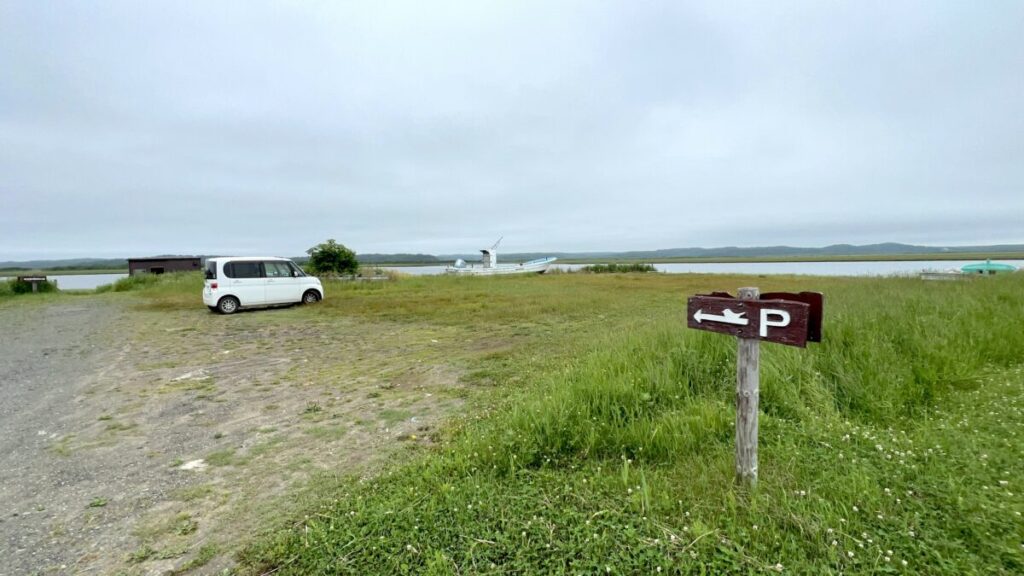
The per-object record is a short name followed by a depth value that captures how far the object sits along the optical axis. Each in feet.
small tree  83.87
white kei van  38.93
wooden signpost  6.70
